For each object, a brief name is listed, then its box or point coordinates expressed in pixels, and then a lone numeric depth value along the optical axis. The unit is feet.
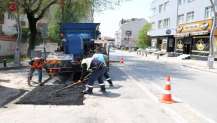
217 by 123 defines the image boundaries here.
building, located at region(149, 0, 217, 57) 99.46
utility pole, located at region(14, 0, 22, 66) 51.37
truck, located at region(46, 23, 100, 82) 33.02
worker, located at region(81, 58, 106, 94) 24.75
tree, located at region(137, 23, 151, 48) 192.02
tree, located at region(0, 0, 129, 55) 59.57
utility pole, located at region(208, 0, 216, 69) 62.41
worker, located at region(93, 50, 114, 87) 25.48
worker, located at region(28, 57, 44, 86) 30.18
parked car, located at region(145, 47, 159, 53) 143.95
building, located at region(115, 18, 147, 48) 292.76
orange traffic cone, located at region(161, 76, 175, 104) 22.25
